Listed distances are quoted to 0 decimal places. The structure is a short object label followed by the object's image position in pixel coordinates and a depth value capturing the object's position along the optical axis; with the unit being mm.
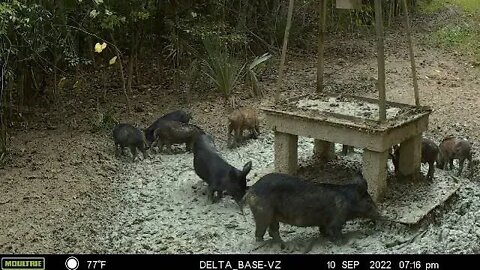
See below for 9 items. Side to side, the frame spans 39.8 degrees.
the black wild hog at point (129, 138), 6977
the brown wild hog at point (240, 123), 7520
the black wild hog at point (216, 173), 5715
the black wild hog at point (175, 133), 7207
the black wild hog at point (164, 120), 7484
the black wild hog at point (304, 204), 4871
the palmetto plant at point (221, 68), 8922
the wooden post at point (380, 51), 5284
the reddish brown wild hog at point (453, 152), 6613
